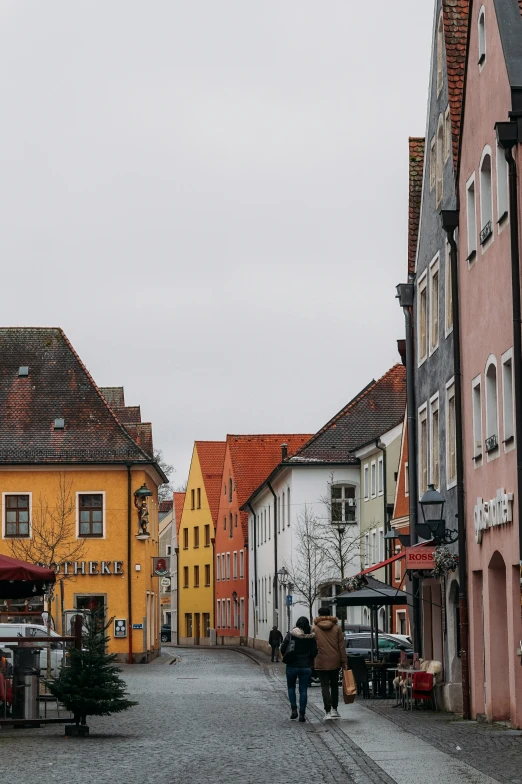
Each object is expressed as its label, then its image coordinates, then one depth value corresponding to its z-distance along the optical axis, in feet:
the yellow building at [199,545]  308.19
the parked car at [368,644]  124.47
